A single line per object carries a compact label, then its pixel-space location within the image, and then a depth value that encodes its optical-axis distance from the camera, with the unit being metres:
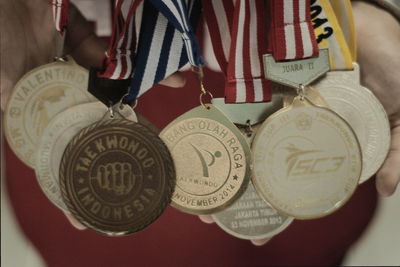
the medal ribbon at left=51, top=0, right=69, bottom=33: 0.62
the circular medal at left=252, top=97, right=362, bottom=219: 0.60
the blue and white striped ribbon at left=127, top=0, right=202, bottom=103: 0.62
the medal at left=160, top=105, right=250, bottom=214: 0.60
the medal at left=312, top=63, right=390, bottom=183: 0.62
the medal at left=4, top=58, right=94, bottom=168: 0.62
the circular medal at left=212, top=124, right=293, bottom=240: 0.63
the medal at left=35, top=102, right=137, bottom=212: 0.61
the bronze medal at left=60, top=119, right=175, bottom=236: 0.59
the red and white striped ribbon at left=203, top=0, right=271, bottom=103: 0.62
